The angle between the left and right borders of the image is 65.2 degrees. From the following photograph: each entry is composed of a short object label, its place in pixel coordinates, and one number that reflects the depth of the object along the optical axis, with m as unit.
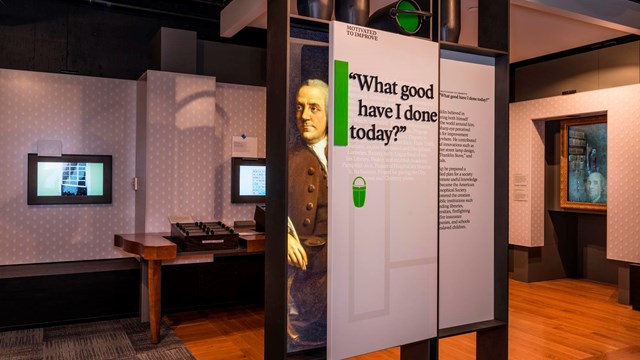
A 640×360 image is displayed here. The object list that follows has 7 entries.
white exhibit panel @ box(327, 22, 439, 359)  2.23
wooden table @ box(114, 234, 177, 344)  3.89
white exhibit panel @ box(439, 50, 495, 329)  2.73
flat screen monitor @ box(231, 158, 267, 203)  5.60
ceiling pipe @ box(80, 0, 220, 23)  5.56
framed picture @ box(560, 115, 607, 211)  6.69
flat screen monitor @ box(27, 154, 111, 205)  4.93
